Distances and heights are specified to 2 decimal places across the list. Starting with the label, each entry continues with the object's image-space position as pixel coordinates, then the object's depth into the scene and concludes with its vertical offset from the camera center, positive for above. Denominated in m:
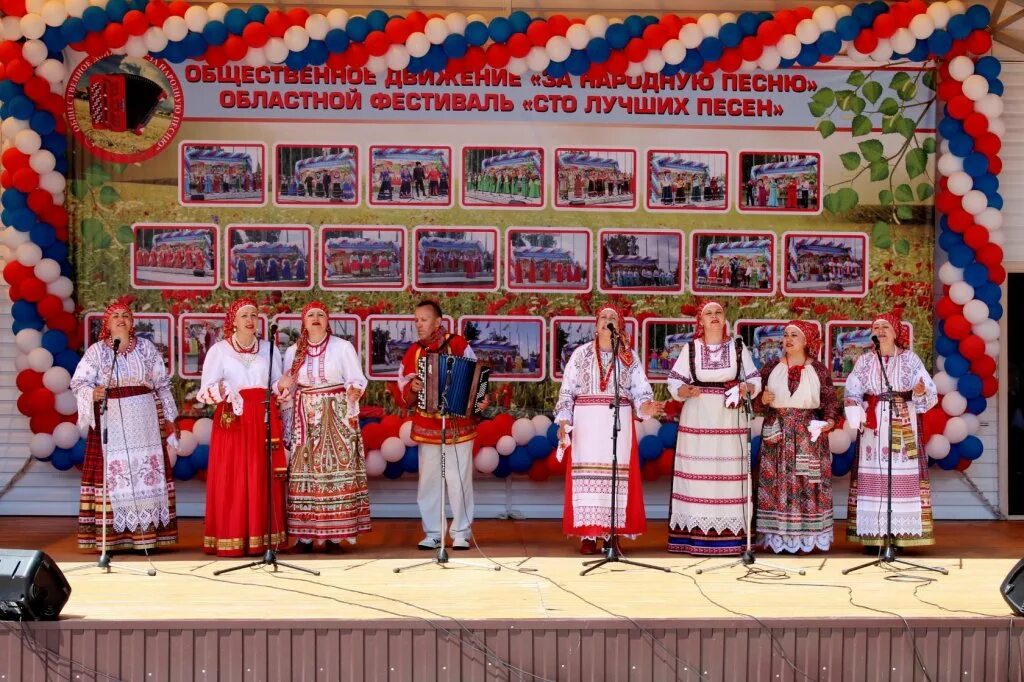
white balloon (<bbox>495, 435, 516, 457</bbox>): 8.46 -0.71
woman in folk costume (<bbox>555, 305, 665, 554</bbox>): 7.30 -0.57
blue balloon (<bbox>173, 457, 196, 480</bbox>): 8.42 -0.88
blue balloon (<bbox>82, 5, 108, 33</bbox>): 8.05 +2.19
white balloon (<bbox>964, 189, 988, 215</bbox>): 8.39 +1.00
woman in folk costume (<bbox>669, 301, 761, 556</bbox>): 7.26 -0.61
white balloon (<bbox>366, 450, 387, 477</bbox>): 8.45 -0.84
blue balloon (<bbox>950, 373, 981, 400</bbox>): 8.51 -0.30
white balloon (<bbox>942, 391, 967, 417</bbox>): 8.49 -0.42
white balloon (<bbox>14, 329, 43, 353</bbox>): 8.27 +0.03
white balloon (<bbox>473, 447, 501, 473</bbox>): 8.42 -0.82
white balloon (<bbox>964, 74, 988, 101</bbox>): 8.35 +1.80
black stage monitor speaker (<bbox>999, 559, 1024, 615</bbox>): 5.54 -1.15
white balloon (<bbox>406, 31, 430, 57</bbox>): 8.08 +2.03
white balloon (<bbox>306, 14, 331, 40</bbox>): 8.06 +2.14
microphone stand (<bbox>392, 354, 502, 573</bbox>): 6.95 -1.20
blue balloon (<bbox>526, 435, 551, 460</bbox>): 8.49 -0.74
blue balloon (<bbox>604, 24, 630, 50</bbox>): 8.15 +2.11
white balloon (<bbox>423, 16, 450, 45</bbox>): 8.07 +2.12
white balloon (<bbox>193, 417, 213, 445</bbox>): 8.40 -0.61
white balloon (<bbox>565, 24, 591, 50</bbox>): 8.10 +2.09
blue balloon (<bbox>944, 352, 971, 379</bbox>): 8.53 -0.16
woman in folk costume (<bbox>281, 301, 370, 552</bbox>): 7.28 -0.56
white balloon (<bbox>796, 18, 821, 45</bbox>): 8.14 +2.14
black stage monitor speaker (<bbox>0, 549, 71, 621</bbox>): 5.23 -1.08
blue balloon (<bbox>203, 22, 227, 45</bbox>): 8.08 +2.10
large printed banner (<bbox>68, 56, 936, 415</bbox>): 8.70 +1.01
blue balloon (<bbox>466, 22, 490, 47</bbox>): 8.11 +2.11
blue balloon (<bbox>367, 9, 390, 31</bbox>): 8.11 +2.20
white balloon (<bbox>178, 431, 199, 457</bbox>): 8.34 -0.69
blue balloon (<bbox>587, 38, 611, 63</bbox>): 8.19 +2.02
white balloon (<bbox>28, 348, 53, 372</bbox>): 8.21 -0.11
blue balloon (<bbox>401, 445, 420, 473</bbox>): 8.44 -0.82
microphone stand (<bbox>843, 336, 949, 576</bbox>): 6.73 -1.12
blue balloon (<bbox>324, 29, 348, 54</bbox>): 8.09 +2.06
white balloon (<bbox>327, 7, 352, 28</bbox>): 8.08 +2.20
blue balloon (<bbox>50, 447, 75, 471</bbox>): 8.36 -0.81
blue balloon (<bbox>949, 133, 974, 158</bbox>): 8.43 +1.41
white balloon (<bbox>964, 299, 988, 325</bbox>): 8.45 +0.24
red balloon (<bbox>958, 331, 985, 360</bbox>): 8.48 -0.02
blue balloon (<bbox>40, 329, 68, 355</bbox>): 8.26 +0.02
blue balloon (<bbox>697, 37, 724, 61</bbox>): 8.18 +2.03
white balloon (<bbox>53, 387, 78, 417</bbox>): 8.27 -0.40
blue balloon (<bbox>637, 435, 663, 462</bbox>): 8.42 -0.72
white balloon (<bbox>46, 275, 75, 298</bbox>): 8.31 +0.39
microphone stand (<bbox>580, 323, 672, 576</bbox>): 6.61 -0.99
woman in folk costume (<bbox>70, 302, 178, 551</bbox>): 7.24 -0.62
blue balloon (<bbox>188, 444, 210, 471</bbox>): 8.38 -0.79
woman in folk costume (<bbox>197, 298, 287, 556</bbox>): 7.13 -0.60
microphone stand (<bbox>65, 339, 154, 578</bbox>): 6.60 -1.03
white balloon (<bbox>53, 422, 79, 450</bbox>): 8.27 -0.62
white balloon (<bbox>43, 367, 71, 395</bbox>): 8.23 -0.26
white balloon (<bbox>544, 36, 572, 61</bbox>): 8.12 +2.02
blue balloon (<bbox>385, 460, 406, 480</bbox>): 8.50 -0.90
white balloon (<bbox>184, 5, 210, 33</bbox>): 8.03 +2.19
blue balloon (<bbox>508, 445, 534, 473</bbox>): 8.50 -0.82
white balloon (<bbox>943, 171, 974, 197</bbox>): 8.45 +1.14
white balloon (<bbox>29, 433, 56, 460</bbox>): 8.31 -0.70
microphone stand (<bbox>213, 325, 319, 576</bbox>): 6.55 -0.94
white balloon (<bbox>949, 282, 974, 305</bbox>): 8.48 +0.37
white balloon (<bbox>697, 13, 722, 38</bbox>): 8.16 +2.18
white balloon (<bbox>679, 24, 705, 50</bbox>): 8.14 +2.11
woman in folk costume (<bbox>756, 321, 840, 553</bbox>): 7.39 -0.67
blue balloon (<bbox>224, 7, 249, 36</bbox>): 8.09 +2.19
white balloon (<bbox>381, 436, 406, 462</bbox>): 8.38 -0.73
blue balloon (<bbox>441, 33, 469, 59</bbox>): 8.16 +2.05
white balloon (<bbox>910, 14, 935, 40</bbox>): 8.20 +2.18
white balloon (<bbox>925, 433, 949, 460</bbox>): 8.49 -0.73
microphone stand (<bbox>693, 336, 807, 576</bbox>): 6.71 -1.21
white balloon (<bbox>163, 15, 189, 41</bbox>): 8.03 +2.13
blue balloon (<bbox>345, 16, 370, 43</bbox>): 8.10 +2.14
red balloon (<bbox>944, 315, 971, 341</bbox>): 8.48 +0.12
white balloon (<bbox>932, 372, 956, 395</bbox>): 8.53 -0.28
